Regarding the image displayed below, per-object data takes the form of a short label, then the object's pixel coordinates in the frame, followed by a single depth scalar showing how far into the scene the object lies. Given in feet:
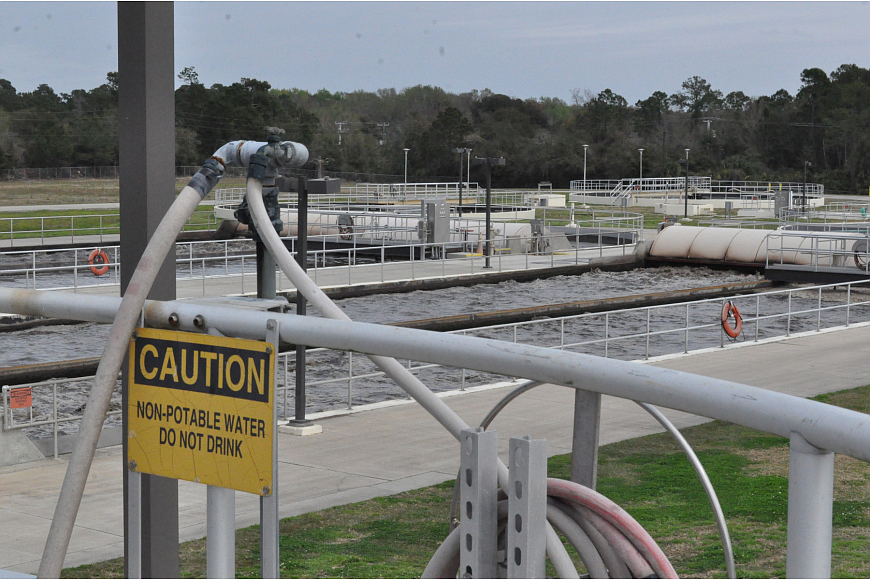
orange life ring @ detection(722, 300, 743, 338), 62.90
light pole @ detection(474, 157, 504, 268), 116.67
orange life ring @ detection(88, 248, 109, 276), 99.62
